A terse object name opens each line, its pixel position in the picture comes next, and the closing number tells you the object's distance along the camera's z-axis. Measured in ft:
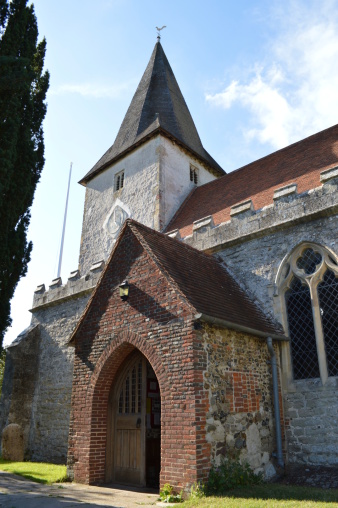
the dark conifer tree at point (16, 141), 27.91
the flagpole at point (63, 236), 86.42
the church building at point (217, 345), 22.98
